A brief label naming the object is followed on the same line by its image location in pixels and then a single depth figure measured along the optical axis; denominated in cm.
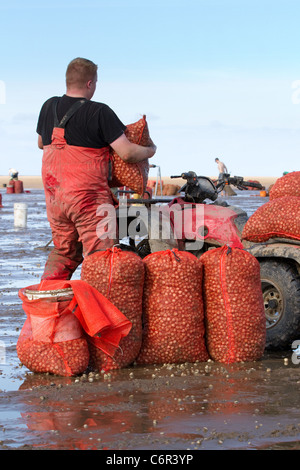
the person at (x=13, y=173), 5178
